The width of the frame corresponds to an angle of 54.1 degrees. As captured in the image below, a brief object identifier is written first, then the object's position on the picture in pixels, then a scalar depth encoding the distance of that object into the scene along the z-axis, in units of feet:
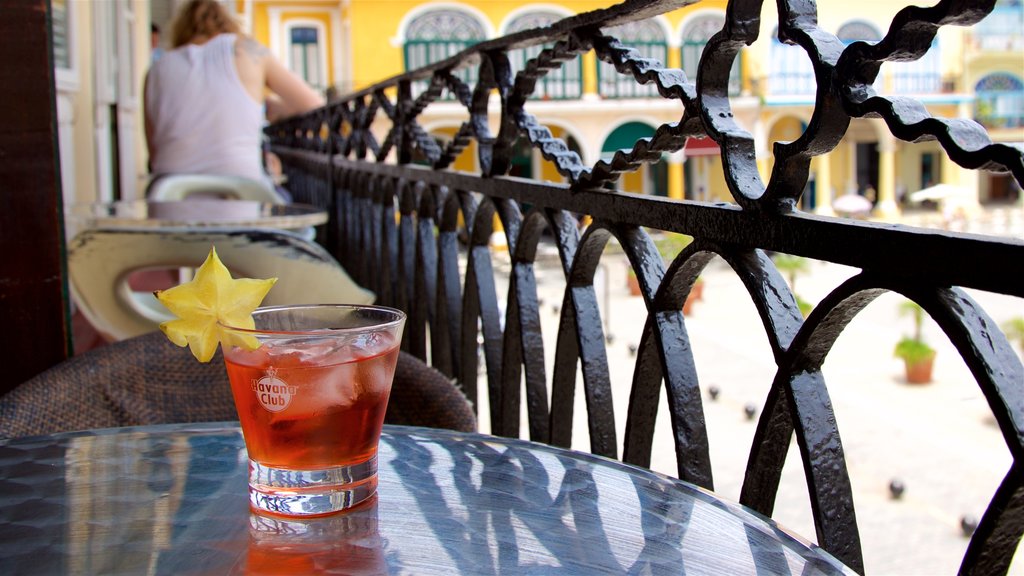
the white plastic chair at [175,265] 5.24
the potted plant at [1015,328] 36.27
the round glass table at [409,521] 1.61
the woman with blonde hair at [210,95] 9.12
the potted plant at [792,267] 48.04
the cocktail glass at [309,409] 1.74
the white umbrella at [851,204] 63.05
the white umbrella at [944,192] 51.70
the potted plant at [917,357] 36.68
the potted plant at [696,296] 47.69
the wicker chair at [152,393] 3.04
